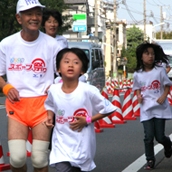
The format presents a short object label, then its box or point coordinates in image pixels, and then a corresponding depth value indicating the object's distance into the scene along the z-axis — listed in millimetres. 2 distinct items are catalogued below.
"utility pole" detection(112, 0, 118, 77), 61703
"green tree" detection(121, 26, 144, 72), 113250
